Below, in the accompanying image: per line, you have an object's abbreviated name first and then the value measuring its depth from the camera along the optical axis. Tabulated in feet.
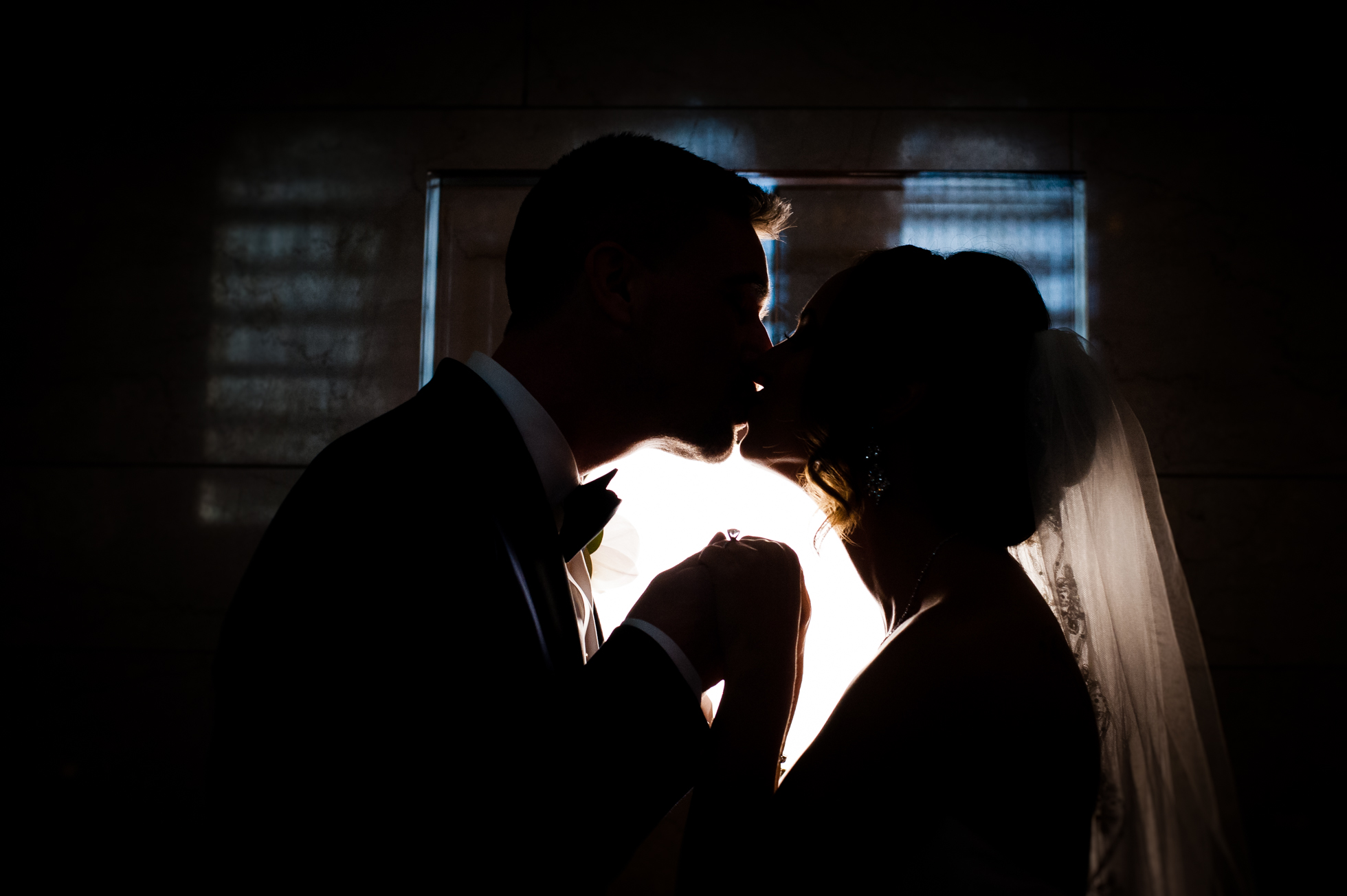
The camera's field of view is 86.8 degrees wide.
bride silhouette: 3.36
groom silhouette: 2.52
